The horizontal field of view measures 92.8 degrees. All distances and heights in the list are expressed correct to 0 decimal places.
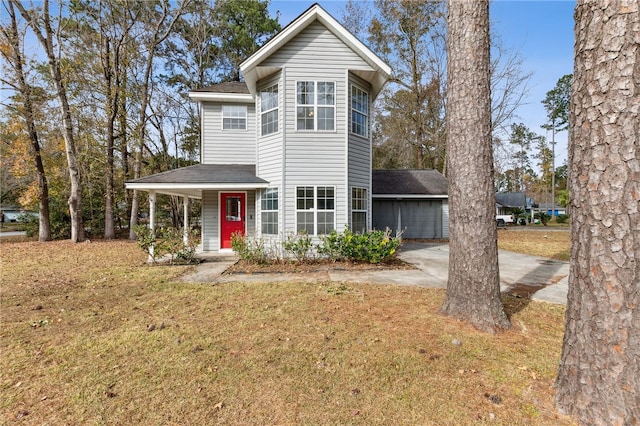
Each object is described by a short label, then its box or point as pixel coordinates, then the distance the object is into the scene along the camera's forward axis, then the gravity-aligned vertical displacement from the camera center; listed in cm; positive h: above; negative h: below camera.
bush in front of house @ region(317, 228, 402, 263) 886 -112
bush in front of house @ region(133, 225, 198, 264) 883 -106
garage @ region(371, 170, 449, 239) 1645 +2
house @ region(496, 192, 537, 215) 4288 +133
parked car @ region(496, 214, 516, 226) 3197 -114
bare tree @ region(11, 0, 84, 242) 1316 +473
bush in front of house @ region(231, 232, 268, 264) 895 -124
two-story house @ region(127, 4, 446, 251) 949 +234
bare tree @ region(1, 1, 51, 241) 1325 +504
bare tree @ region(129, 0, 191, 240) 1638 +766
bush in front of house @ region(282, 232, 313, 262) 895 -111
